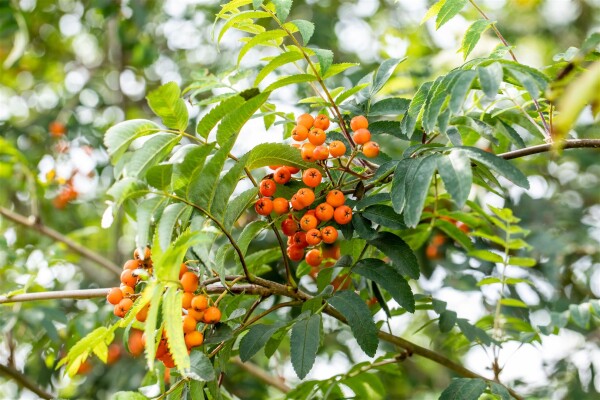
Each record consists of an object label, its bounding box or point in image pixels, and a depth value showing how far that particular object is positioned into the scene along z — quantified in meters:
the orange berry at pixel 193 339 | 0.57
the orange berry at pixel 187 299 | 0.57
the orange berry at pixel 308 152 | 0.59
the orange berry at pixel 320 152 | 0.59
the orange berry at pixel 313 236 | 0.60
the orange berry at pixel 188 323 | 0.57
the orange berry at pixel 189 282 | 0.56
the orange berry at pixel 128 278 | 0.60
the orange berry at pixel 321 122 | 0.61
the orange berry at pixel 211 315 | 0.58
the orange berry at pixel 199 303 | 0.57
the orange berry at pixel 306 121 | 0.60
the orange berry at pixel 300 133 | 0.60
